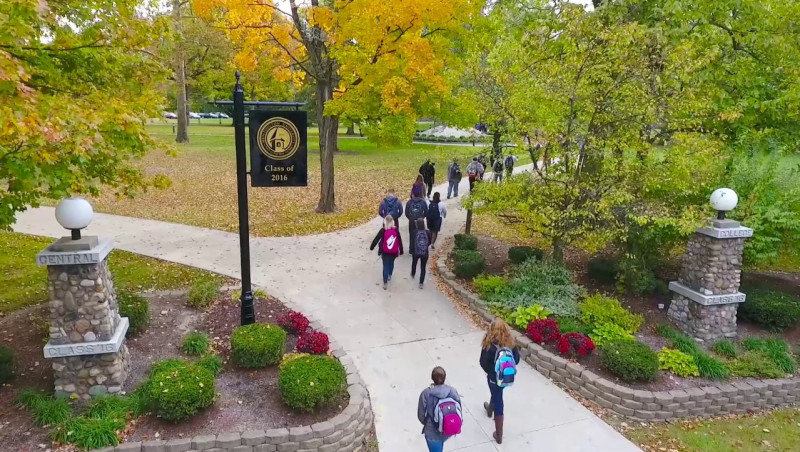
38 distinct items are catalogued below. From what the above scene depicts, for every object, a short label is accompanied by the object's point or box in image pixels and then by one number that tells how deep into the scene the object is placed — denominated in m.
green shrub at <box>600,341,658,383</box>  6.63
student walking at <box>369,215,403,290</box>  9.32
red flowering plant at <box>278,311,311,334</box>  7.47
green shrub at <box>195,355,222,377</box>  6.33
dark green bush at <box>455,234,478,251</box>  11.28
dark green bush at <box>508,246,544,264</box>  10.16
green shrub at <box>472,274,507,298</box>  9.11
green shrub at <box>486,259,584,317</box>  8.43
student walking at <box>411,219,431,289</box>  9.52
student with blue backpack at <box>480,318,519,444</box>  5.42
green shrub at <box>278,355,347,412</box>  5.59
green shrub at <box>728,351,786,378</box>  7.14
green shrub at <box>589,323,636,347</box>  7.51
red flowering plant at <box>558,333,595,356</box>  7.13
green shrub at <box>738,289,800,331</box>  8.31
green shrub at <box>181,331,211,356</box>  6.80
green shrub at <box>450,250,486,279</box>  9.92
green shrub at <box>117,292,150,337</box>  6.95
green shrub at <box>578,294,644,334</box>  7.92
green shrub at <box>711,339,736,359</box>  7.65
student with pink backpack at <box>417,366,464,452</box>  4.75
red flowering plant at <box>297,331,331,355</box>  6.79
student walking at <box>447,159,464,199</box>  16.92
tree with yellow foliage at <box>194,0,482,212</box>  12.23
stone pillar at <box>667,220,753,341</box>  7.68
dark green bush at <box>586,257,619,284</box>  9.61
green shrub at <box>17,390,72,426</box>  5.34
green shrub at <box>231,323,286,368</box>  6.38
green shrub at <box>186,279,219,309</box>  8.23
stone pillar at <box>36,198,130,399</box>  5.40
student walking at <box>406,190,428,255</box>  10.02
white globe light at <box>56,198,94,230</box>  5.41
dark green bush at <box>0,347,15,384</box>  6.00
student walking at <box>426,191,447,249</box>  11.08
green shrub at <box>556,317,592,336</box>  7.71
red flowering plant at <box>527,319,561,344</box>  7.45
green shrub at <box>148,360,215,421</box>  5.32
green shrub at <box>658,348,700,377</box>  7.00
